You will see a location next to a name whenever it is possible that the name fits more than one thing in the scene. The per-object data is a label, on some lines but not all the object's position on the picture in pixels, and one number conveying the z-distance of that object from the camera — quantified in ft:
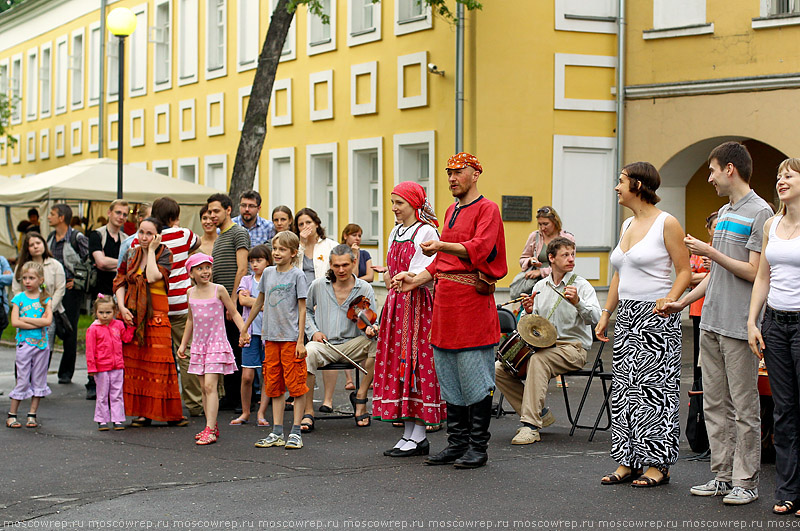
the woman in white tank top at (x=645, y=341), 23.29
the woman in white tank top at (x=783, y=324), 20.74
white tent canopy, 63.57
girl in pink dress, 31.48
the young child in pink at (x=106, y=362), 32.60
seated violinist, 33.06
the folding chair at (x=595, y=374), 30.25
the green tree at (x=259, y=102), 60.54
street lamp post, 57.67
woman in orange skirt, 33.19
